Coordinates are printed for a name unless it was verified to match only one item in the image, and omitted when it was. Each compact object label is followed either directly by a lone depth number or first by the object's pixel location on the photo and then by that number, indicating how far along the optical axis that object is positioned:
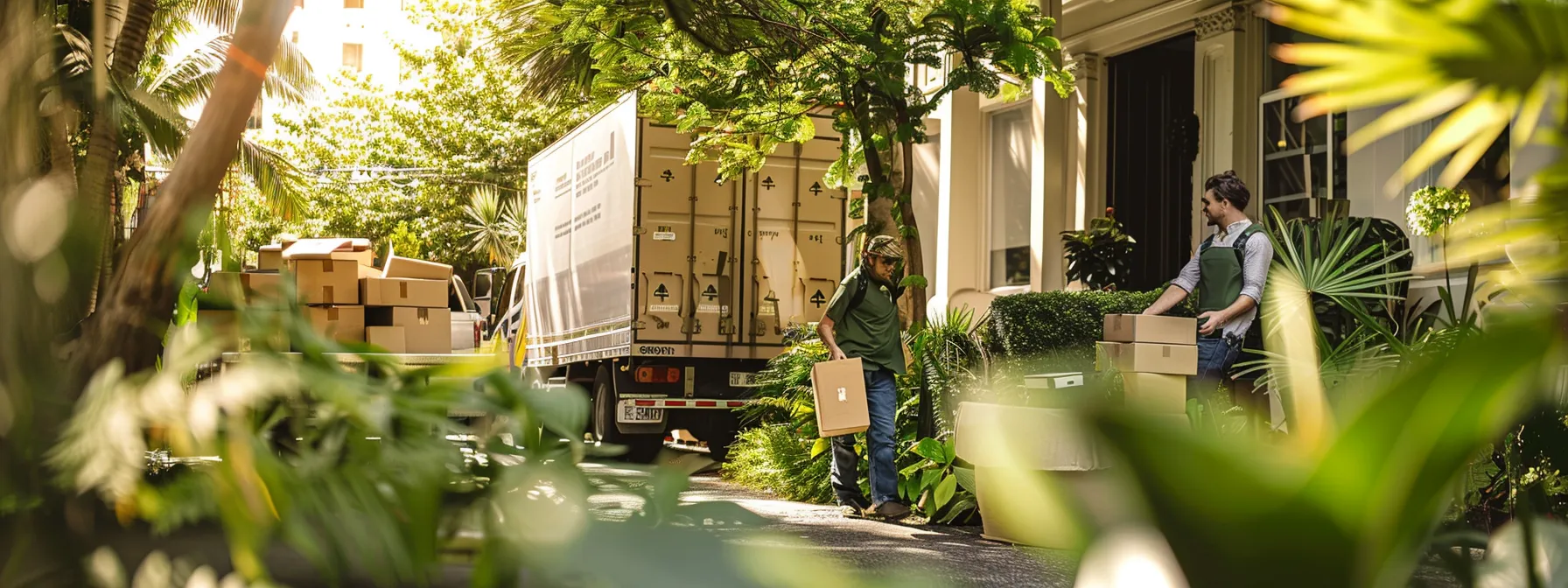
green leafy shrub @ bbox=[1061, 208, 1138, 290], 11.93
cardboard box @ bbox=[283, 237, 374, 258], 7.24
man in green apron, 6.66
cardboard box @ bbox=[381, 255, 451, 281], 8.90
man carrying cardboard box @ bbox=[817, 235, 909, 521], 7.65
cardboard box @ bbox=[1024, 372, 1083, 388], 5.53
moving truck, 11.73
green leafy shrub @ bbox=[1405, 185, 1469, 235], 8.23
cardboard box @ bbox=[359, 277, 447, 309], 7.82
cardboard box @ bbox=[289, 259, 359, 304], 6.98
